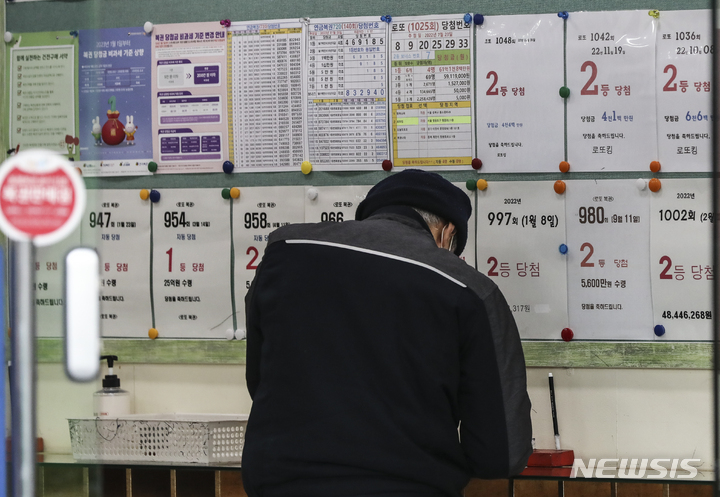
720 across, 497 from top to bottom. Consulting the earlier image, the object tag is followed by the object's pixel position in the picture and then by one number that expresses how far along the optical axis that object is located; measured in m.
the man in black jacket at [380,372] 4.74
